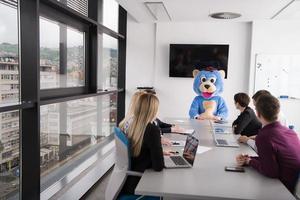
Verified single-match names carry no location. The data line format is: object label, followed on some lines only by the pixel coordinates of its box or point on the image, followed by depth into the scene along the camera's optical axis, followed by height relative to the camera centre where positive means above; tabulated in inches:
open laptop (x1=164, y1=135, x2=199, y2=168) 82.0 -24.4
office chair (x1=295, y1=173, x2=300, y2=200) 71.2 -27.7
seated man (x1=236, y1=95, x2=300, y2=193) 74.1 -19.3
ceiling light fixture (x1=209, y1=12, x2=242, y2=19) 180.6 +40.4
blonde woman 79.4 -16.8
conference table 64.1 -25.6
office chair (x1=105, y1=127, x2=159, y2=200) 81.0 -27.5
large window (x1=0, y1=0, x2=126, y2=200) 91.1 -7.5
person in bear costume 189.3 -12.6
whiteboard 205.6 +4.0
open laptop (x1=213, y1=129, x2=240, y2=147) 108.6 -24.9
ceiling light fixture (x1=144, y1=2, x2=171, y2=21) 166.4 +41.8
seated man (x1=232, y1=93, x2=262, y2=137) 126.4 -18.5
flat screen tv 212.7 +15.2
